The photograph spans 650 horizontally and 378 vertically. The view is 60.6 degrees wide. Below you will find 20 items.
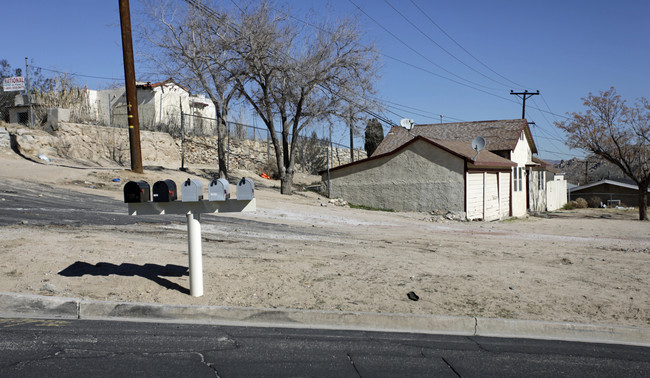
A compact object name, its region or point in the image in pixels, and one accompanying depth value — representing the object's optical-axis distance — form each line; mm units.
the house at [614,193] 49906
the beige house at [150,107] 31719
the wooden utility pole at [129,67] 19016
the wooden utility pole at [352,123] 26288
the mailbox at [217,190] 6645
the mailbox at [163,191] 6703
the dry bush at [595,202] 49344
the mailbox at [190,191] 6594
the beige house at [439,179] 24000
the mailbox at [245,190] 6711
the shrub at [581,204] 48062
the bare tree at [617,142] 31141
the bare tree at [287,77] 23375
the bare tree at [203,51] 23125
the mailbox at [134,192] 6703
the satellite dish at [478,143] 24891
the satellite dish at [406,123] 30536
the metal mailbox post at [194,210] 6793
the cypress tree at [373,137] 40272
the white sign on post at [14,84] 26164
